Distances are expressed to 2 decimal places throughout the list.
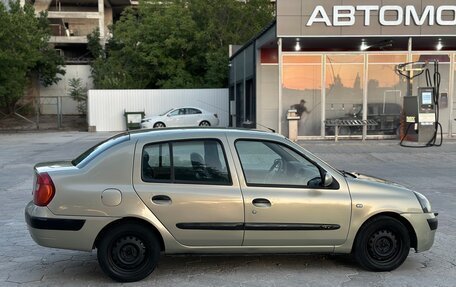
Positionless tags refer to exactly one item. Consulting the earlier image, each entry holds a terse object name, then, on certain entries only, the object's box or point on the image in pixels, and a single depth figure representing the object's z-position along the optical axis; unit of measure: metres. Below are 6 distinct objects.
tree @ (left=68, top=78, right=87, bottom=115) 36.31
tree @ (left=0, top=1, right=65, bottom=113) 26.83
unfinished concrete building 40.97
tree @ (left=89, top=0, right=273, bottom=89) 32.50
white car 25.53
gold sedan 4.59
